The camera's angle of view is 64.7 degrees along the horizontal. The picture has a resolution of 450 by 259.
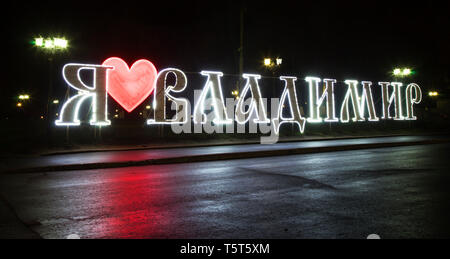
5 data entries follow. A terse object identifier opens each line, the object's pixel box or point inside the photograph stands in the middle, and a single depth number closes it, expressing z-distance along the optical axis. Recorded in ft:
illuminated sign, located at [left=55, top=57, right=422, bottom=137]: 71.67
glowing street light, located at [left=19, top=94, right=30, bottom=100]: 232.90
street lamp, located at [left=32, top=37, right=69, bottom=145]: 69.05
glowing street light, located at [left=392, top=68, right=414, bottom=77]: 122.72
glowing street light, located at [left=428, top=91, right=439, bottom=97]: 186.75
